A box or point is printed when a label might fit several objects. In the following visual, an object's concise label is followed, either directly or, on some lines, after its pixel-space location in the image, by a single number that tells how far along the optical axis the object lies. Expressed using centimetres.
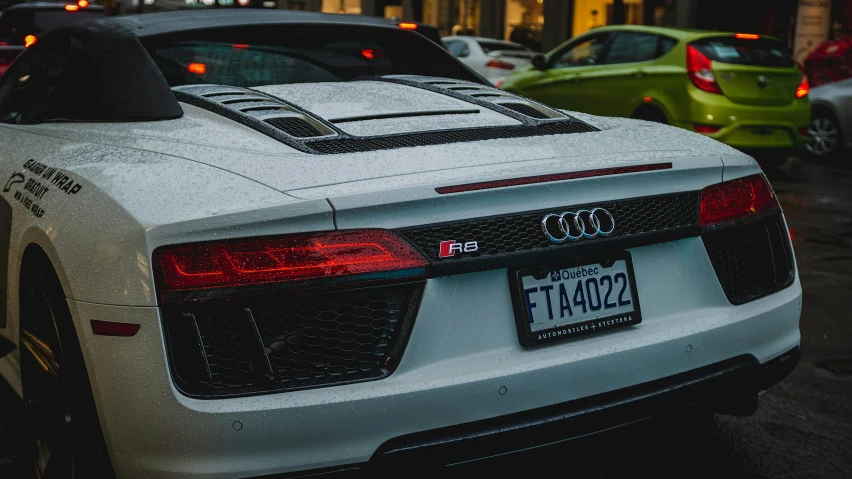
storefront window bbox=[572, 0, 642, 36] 2445
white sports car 211
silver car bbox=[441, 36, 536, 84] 1697
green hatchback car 974
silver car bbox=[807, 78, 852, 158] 1162
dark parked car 1630
